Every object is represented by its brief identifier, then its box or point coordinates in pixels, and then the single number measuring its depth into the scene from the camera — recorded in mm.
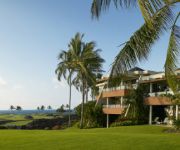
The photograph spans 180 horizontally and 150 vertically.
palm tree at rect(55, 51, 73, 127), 24988
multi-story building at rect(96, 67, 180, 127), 19147
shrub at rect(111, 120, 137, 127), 19398
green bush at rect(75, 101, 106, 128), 24396
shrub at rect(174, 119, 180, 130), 14561
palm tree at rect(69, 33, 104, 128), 23498
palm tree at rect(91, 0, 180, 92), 5862
